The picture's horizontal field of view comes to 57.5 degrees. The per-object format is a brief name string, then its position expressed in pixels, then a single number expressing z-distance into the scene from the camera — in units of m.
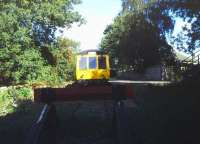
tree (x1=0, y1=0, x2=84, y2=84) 14.31
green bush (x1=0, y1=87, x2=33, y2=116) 7.49
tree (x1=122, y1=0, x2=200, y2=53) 11.91
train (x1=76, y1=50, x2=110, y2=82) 9.72
